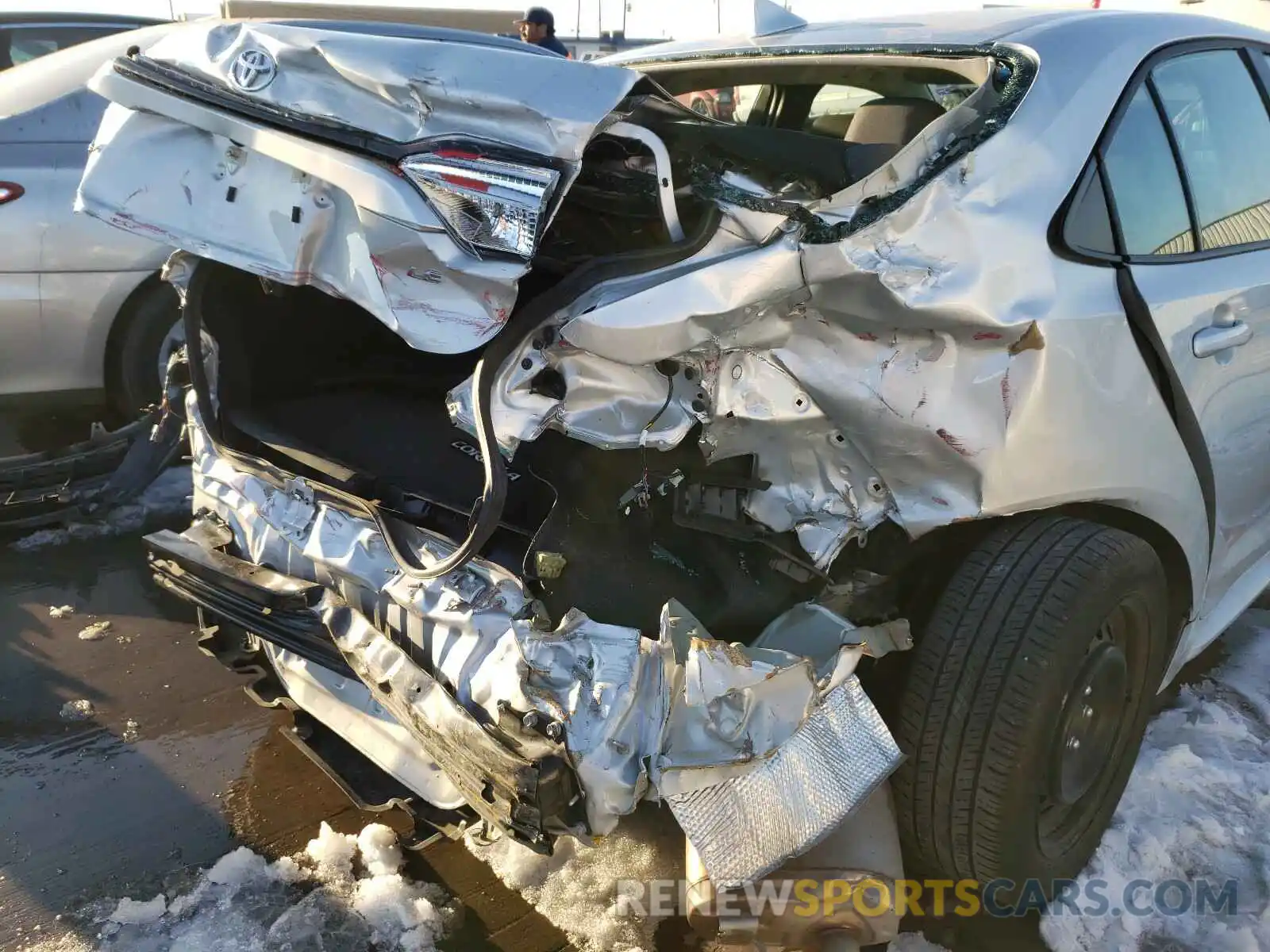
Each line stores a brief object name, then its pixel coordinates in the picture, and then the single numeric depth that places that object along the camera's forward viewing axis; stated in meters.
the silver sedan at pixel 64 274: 3.66
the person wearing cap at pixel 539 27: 7.38
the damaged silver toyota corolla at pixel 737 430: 1.60
